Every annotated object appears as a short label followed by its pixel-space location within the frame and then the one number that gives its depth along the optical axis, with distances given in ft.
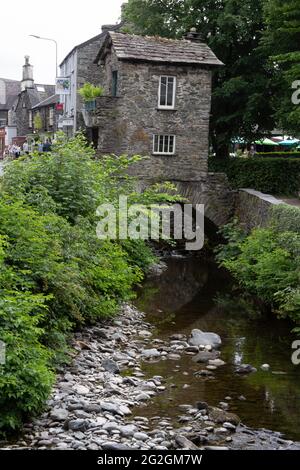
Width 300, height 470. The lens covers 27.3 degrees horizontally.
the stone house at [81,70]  129.49
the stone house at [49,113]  167.53
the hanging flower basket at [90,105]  88.87
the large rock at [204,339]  43.57
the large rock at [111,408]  29.64
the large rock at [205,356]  39.91
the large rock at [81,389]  31.14
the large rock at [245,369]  38.38
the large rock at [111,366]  35.82
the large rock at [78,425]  26.89
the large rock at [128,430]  27.25
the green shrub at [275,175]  83.71
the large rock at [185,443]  26.81
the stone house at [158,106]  83.97
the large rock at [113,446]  25.46
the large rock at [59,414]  27.61
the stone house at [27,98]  199.62
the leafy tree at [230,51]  88.12
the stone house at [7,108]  225.35
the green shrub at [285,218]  57.00
